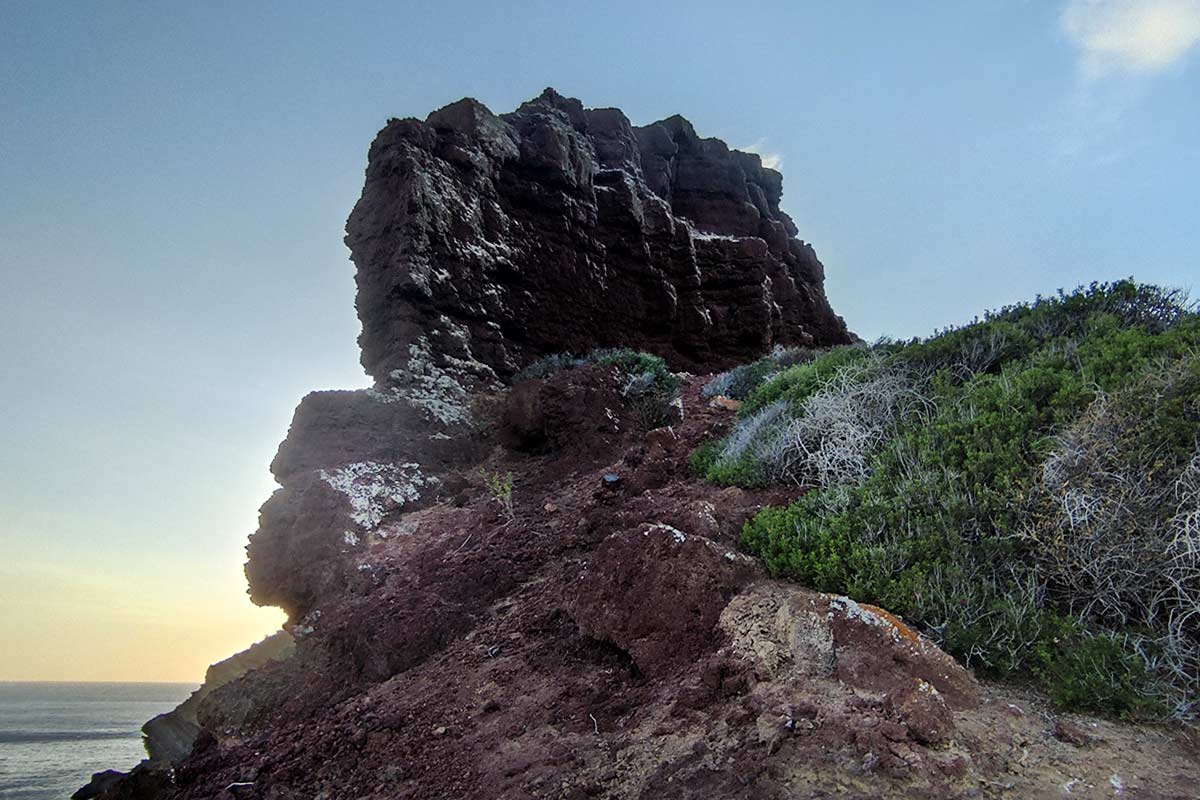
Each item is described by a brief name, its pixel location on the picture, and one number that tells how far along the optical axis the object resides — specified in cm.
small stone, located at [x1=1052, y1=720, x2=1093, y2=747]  285
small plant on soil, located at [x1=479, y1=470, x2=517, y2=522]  699
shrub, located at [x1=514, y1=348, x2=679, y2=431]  975
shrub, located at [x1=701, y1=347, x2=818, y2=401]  1043
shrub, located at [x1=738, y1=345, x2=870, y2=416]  766
